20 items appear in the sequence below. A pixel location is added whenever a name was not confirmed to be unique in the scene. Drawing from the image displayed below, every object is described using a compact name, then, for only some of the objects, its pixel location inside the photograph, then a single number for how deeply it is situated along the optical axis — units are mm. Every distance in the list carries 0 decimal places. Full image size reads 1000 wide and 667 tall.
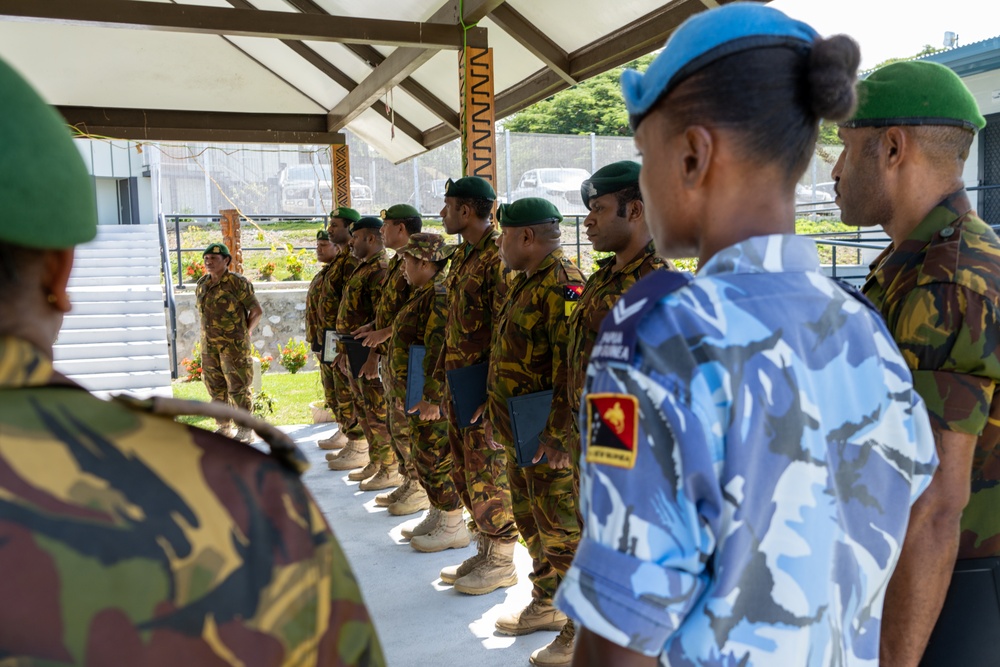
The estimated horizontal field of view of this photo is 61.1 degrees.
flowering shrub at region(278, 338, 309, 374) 9594
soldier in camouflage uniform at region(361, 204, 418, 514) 5352
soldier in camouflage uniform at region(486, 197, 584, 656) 3256
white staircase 10227
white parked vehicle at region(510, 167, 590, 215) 18844
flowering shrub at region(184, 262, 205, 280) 12453
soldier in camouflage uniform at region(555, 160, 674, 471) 2881
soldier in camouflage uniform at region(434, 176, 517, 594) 4086
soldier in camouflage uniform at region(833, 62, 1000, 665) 1407
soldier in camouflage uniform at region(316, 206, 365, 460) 6660
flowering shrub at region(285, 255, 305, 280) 12820
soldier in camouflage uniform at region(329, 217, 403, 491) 6035
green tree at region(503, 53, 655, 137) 27625
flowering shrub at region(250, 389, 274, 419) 8578
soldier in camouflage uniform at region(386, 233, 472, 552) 4754
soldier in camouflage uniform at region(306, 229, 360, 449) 6738
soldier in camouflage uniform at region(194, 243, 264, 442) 7777
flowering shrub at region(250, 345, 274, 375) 9623
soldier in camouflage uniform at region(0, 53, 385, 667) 670
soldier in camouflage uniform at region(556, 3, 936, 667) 898
